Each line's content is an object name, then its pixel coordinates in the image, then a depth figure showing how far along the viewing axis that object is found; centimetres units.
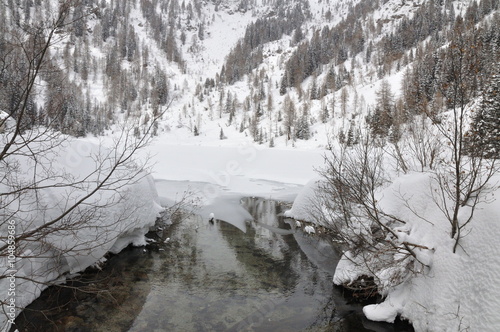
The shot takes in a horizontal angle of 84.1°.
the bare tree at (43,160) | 254
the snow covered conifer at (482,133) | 486
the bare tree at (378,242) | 586
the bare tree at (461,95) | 448
